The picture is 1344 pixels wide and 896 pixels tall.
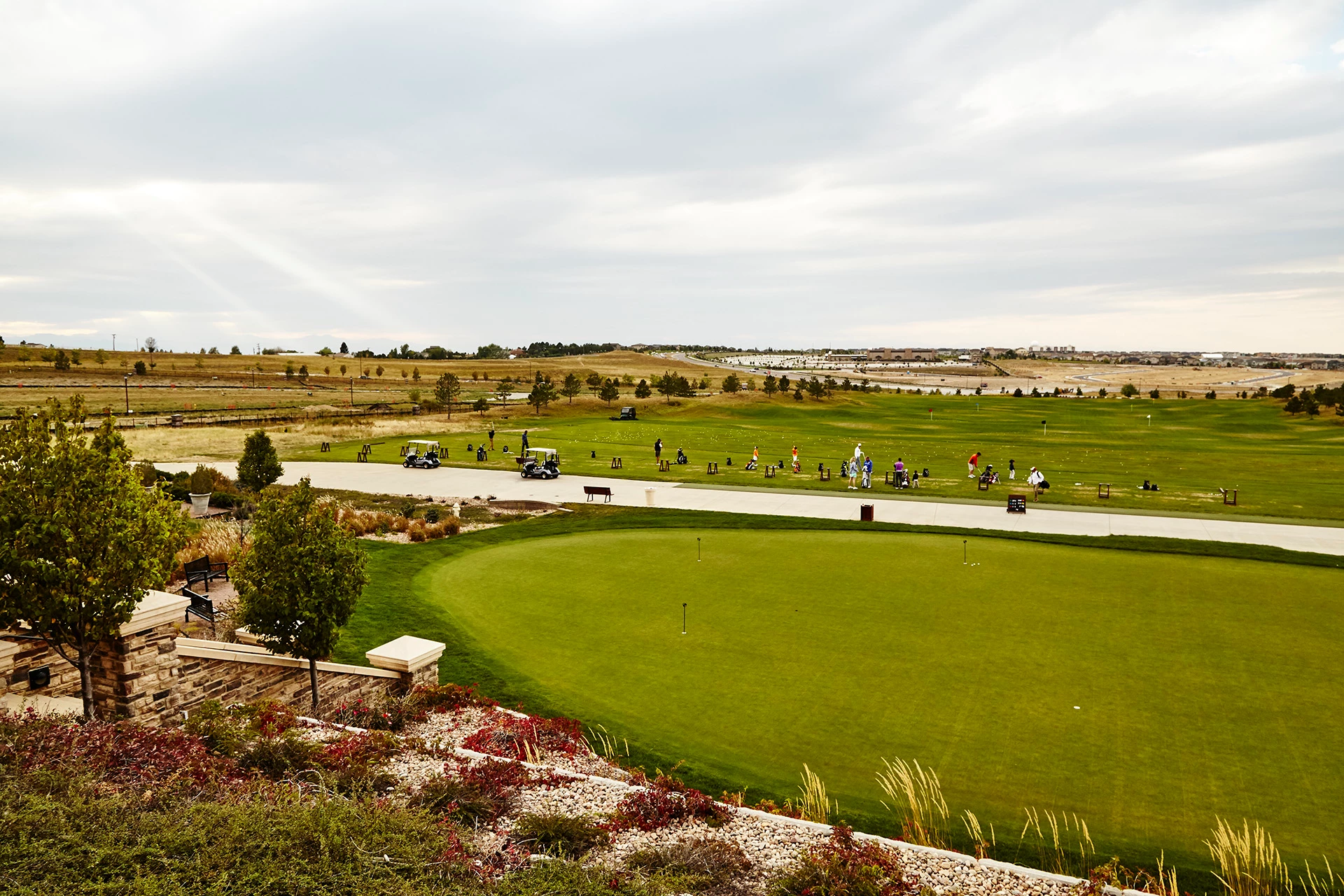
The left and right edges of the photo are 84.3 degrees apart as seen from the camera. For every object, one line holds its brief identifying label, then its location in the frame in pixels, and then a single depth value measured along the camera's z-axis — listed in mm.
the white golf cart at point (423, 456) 40312
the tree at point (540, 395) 76062
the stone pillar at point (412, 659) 11617
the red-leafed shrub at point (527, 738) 9633
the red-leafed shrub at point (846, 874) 6641
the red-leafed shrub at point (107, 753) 7000
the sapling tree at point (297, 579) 10000
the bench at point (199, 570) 16719
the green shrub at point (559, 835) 7238
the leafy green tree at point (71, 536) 7926
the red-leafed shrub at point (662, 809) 7844
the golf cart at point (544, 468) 37281
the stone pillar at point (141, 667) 9023
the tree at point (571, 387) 92000
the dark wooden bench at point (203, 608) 13508
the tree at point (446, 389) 76625
